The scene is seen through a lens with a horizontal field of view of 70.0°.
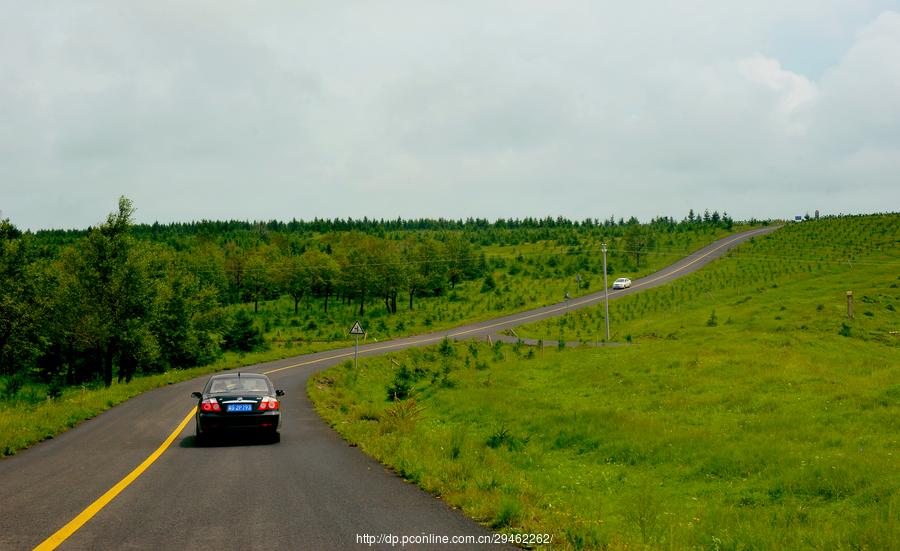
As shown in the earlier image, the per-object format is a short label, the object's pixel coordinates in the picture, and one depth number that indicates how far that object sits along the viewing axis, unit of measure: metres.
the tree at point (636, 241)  111.44
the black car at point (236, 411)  14.91
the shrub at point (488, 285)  95.00
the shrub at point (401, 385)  32.84
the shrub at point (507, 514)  7.79
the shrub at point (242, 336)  67.03
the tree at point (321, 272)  93.62
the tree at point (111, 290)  42.19
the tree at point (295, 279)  92.19
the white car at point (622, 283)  84.69
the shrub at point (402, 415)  16.17
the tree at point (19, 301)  48.53
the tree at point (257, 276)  100.25
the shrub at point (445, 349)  51.31
